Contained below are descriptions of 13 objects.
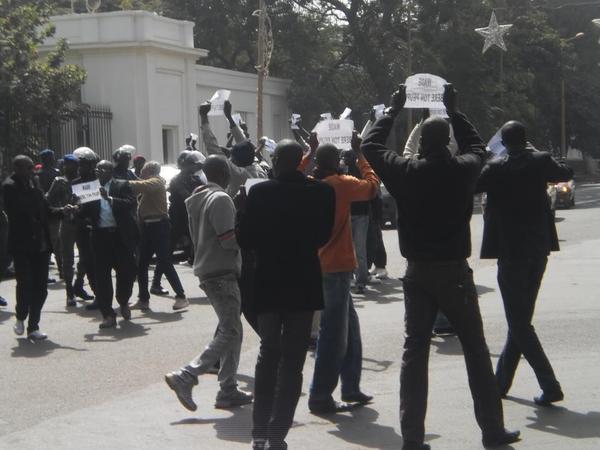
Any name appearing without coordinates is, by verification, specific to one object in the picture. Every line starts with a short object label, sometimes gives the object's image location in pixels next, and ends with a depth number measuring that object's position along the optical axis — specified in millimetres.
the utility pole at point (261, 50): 27875
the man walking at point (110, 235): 11164
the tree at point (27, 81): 24094
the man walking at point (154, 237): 12461
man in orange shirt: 7238
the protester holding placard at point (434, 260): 6031
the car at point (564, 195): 33031
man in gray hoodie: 7355
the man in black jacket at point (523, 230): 7145
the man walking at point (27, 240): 10328
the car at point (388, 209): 25094
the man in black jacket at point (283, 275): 6086
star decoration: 32916
